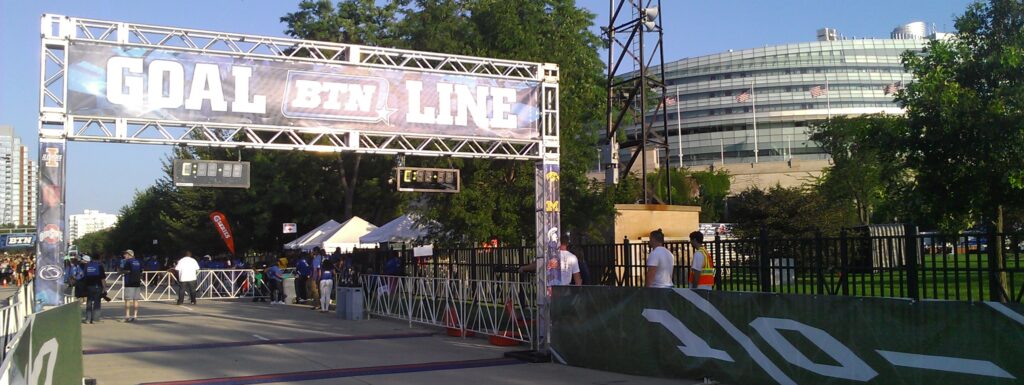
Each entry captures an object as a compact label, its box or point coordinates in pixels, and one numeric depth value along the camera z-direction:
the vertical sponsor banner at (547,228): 13.56
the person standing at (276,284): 27.83
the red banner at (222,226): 37.31
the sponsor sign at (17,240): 67.36
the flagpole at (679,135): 104.81
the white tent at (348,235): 33.72
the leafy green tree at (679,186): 53.03
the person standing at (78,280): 20.71
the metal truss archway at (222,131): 11.33
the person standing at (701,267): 12.34
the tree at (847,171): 44.72
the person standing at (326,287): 23.06
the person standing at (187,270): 26.08
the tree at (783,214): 33.56
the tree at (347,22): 40.09
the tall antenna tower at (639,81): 23.36
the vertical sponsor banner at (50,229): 11.25
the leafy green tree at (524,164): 22.30
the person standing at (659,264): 12.01
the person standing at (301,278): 27.52
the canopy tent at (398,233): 27.17
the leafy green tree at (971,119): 15.17
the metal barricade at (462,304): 14.69
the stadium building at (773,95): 112.88
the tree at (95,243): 100.36
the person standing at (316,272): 25.36
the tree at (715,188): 62.74
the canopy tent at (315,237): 35.44
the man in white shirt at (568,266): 14.20
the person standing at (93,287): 20.52
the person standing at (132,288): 21.05
